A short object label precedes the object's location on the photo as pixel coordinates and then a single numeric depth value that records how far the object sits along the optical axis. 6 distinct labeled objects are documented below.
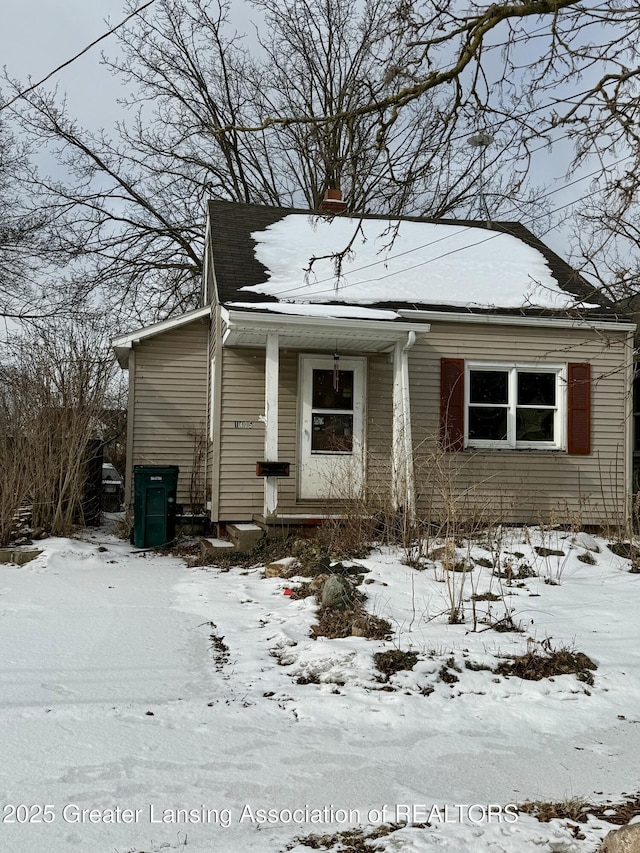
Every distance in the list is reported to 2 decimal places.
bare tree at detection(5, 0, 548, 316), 20.95
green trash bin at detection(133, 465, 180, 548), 10.32
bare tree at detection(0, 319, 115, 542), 9.59
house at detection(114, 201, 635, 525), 9.77
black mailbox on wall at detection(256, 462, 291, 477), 9.38
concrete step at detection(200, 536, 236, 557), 9.34
